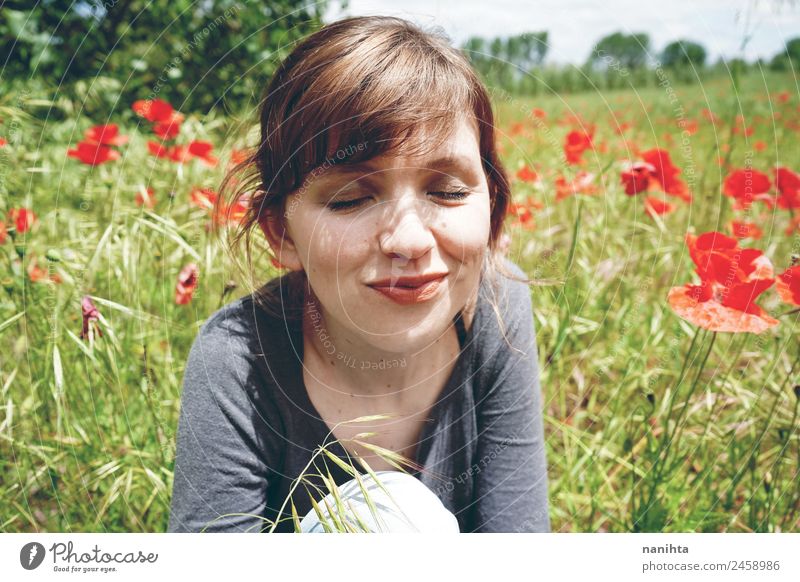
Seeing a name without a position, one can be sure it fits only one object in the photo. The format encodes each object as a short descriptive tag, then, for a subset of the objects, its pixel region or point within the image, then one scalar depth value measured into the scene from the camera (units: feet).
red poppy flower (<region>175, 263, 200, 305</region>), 2.63
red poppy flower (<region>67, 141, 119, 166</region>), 3.42
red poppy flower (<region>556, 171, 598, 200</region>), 3.78
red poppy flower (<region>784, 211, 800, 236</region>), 3.70
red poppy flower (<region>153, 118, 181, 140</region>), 3.79
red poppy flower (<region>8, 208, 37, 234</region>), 2.81
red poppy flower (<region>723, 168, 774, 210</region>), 3.22
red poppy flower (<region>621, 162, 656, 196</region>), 3.18
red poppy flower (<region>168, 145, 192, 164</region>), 3.78
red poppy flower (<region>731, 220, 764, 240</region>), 2.96
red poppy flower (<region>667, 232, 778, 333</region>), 1.96
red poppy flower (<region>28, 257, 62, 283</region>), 3.03
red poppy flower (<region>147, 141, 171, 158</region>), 3.76
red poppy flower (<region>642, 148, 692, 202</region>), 3.21
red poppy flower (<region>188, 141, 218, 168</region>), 3.50
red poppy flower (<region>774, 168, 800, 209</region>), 3.13
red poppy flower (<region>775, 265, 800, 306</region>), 2.04
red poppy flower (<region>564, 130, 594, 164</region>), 3.92
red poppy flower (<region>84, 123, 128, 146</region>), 3.44
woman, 2.08
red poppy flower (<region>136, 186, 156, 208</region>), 3.78
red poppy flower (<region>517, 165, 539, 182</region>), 4.03
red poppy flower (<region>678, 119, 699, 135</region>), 5.75
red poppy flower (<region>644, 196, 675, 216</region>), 3.51
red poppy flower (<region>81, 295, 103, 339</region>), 2.23
